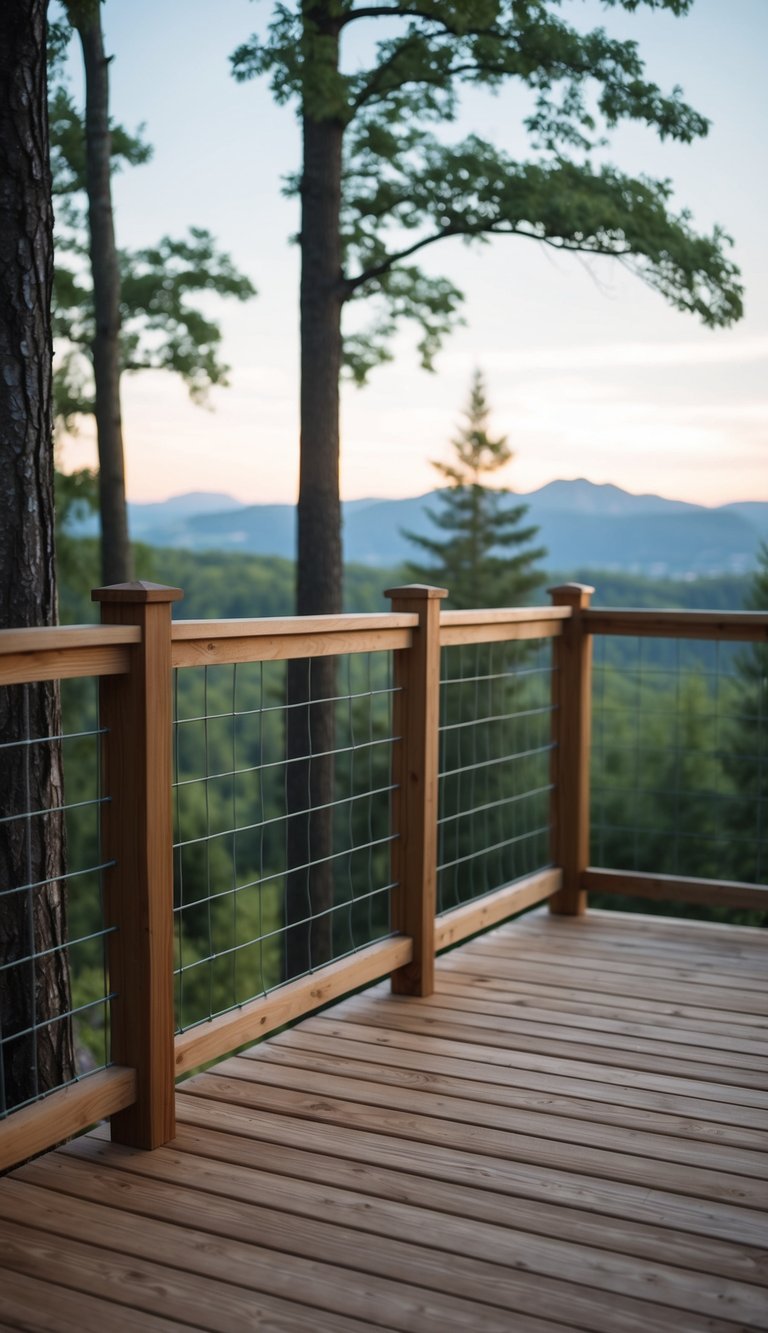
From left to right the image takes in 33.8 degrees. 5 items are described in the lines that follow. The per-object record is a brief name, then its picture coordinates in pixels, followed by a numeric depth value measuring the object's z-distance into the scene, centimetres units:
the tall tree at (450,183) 833
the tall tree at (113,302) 911
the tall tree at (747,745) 1975
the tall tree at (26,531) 293
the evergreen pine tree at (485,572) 2361
